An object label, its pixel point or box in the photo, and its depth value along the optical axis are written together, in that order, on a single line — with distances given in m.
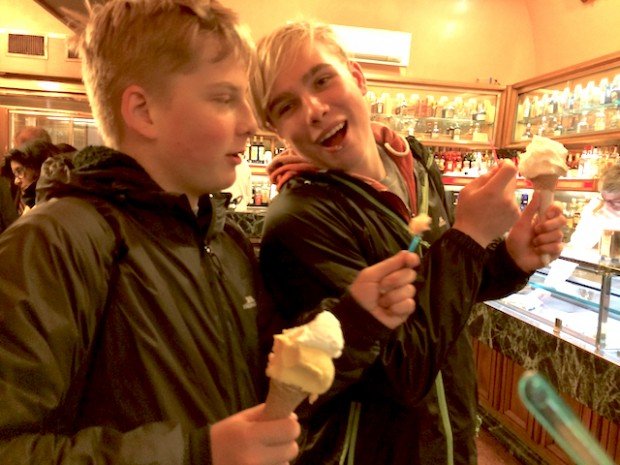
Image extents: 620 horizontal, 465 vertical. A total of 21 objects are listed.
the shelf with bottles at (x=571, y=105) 4.47
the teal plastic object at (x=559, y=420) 0.74
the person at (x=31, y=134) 3.88
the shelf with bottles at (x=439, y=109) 6.01
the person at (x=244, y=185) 4.76
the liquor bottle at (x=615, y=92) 4.34
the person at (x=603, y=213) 2.92
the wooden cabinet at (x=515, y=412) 2.42
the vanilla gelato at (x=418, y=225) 1.12
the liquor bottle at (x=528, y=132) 5.78
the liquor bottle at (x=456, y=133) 6.13
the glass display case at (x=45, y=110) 6.33
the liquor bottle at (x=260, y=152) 5.95
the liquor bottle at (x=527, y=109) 5.75
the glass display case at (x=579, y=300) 2.38
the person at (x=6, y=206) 3.10
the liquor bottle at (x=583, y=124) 4.77
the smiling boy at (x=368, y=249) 1.06
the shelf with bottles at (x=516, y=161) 4.52
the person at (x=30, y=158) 3.20
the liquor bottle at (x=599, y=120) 4.54
